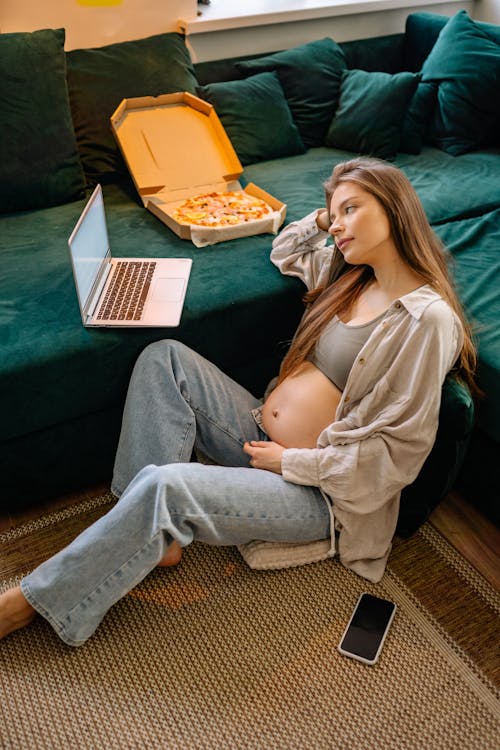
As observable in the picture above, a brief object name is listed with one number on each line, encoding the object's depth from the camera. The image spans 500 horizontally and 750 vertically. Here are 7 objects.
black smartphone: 1.37
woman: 1.27
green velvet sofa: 1.53
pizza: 1.95
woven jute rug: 1.25
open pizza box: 2.10
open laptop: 1.53
